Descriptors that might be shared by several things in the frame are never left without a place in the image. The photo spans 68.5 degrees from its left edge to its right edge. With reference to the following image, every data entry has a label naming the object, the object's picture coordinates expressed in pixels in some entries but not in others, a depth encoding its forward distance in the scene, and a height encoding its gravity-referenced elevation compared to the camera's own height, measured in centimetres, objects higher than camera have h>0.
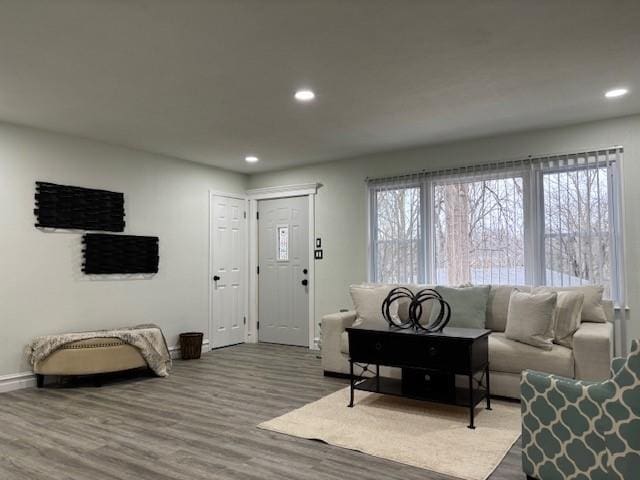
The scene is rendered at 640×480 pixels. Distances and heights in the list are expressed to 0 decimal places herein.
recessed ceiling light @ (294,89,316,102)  368 +130
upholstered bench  439 -95
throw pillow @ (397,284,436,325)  467 -52
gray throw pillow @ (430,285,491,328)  425 -45
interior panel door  646 -18
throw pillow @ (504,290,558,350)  382 -54
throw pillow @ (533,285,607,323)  412 -44
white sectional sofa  359 -79
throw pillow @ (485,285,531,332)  441 -48
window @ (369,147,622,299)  446 +33
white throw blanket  439 -82
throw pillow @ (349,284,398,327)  477 -48
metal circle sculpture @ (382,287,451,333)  366 -52
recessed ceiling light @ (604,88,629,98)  373 +130
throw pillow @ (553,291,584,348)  388 -53
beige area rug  278 -120
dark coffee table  337 -78
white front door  652 -19
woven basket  576 -106
